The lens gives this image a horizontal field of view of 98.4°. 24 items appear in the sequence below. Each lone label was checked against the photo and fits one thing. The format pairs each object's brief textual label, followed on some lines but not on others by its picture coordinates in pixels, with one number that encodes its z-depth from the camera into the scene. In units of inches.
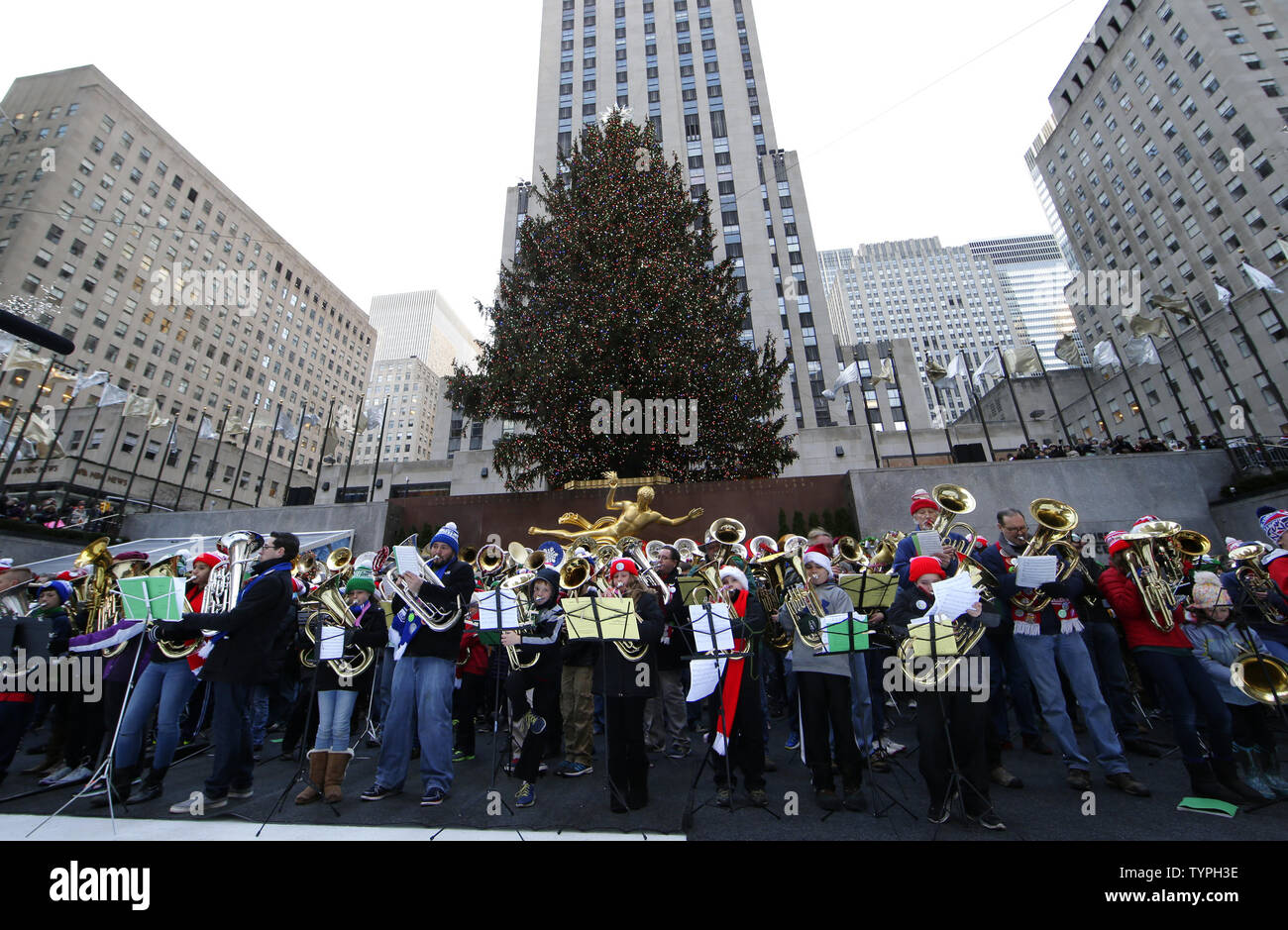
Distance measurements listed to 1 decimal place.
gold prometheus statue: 620.7
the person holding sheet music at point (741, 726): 204.5
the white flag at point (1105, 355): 936.3
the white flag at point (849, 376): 972.6
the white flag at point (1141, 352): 902.4
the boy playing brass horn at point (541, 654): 233.5
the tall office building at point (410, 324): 7593.5
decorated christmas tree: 767.7
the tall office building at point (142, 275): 2022.6
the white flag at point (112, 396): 855.7
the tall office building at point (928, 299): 5236.2
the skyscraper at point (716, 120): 1881.2
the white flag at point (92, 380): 882.8
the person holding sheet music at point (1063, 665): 202.2
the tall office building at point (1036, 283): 5669.3
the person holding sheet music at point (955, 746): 175.0
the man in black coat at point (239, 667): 200.1
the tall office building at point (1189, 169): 1700.3
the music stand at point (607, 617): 202.1
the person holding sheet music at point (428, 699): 210.7
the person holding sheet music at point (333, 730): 207.9
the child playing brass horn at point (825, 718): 196.7
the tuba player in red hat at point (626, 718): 201.6
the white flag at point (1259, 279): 775.7
